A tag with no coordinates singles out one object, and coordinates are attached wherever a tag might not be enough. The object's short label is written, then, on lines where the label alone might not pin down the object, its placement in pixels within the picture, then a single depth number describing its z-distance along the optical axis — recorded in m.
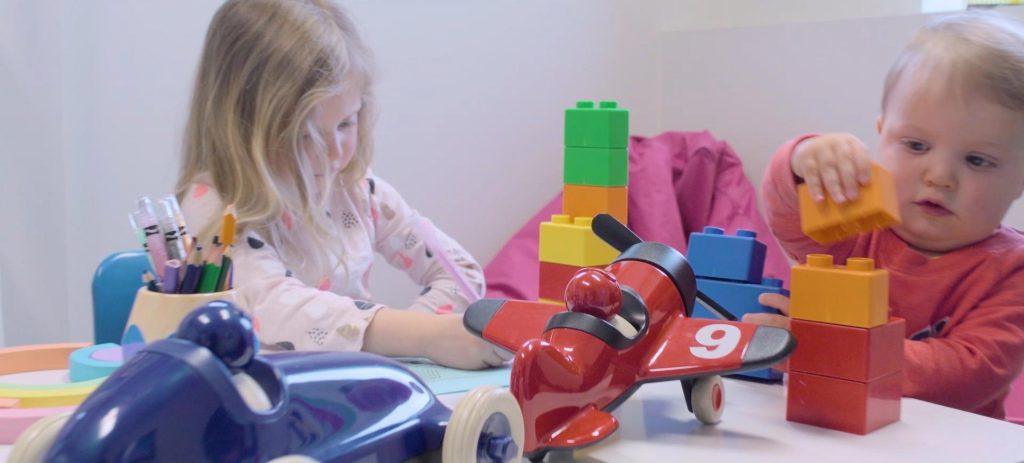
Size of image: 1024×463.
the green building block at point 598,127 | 0.78
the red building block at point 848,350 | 0.66
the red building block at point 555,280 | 0.77
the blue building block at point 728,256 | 0.83
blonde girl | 0.96
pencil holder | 0.68
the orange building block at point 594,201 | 0.78
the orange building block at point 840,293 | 0.66
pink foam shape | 0.58
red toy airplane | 0.58
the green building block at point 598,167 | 0.78
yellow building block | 0.76
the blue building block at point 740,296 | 0.81
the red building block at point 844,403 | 0.66
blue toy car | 0.38
